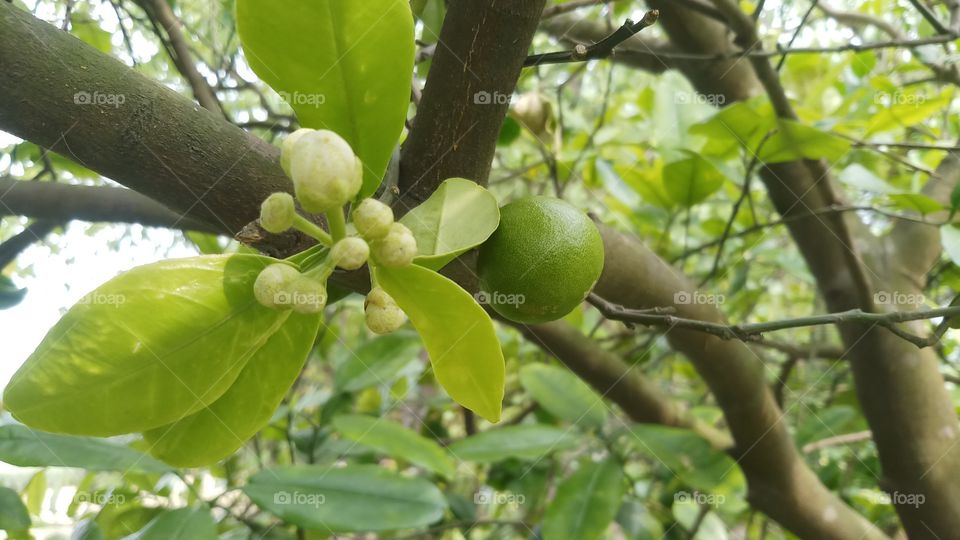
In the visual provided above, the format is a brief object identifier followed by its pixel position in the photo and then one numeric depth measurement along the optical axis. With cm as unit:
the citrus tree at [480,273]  16
